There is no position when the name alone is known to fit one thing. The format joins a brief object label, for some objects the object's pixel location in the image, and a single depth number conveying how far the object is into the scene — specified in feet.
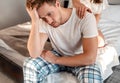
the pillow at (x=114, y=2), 8.09
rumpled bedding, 5.20
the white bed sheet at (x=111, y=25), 6.10
